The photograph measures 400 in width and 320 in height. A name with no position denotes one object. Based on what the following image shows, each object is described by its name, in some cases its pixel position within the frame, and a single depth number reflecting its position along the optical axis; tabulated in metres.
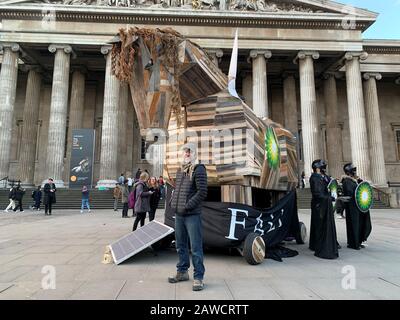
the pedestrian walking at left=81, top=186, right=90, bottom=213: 16.80
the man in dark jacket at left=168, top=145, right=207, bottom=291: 3.85
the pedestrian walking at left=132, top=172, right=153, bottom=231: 7.89
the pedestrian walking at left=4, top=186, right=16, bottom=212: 16.98
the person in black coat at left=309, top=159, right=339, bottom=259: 5.76
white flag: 5.58
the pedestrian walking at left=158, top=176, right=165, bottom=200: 18.22
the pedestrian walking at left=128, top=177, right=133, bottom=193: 20.95
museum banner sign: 19.70
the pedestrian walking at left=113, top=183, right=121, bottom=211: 17.66
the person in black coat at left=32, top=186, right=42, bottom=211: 18.27
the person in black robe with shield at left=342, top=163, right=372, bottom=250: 6.77
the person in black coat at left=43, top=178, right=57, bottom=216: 15.38
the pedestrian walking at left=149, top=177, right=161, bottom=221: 9.21
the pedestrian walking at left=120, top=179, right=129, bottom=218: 13.97
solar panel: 5.12
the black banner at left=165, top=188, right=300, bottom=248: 5.25
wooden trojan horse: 4.11
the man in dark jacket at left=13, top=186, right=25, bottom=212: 17.09
